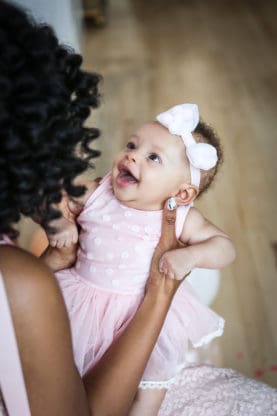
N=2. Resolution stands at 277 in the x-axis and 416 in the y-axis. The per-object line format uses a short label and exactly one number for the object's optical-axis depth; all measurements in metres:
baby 1.13
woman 0.70
